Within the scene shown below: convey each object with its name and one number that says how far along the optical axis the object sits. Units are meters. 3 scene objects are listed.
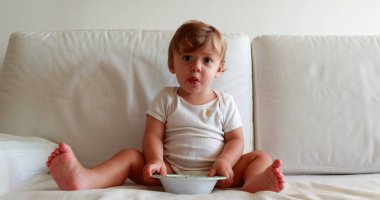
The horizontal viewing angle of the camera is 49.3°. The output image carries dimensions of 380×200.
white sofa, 1.34
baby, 1.13
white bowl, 0.95
